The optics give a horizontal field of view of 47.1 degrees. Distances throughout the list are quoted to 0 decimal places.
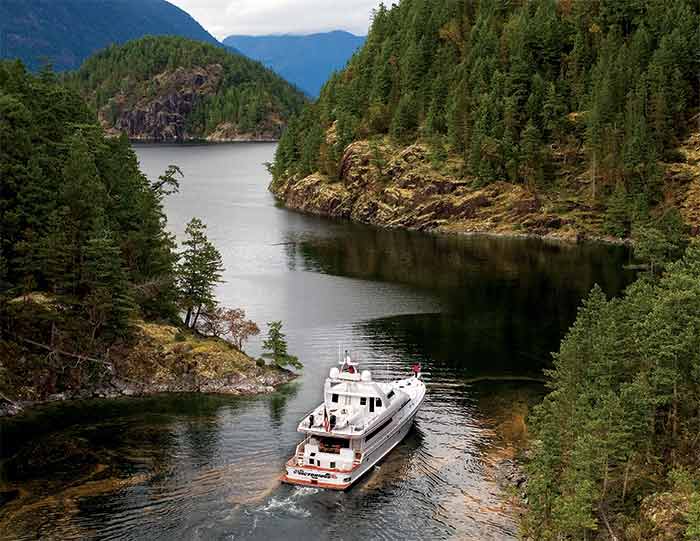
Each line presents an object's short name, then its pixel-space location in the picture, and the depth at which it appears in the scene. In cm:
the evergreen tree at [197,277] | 8394
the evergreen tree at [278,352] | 8006
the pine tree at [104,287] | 7356
